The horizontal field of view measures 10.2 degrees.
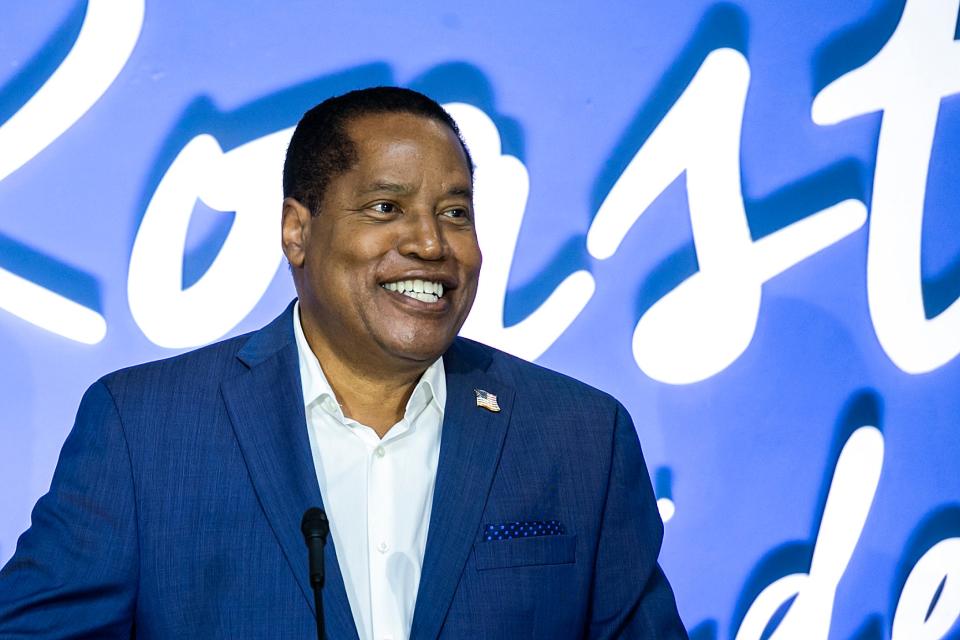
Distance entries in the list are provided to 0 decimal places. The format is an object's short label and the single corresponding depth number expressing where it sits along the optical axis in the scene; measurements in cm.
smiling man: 469
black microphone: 454
